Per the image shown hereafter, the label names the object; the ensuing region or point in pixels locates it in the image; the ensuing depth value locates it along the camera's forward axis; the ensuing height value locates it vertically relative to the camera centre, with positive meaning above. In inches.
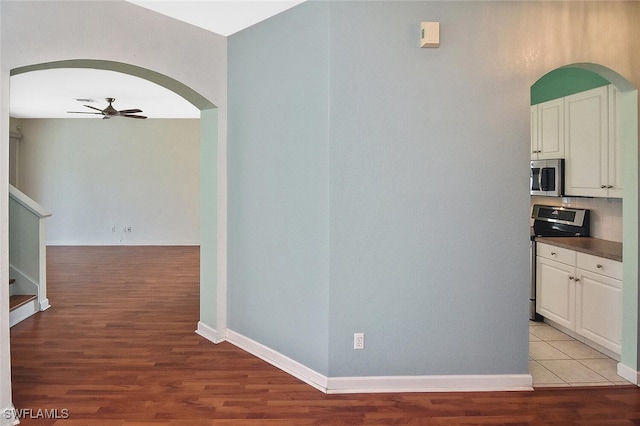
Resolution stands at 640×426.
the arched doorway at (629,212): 110.7 -0.4
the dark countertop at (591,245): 122.6 -11.2
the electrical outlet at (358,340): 107.0 -34.0
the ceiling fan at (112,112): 244.2 +58.1
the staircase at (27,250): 173.9 -18.1
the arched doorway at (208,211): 139.5 -0.7
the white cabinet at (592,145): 128.9 +22.0
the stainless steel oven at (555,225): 151.0 -5.3
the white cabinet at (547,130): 150.9 +30.9
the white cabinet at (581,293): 121.0 -26.6
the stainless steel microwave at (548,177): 150.1 +12.6
